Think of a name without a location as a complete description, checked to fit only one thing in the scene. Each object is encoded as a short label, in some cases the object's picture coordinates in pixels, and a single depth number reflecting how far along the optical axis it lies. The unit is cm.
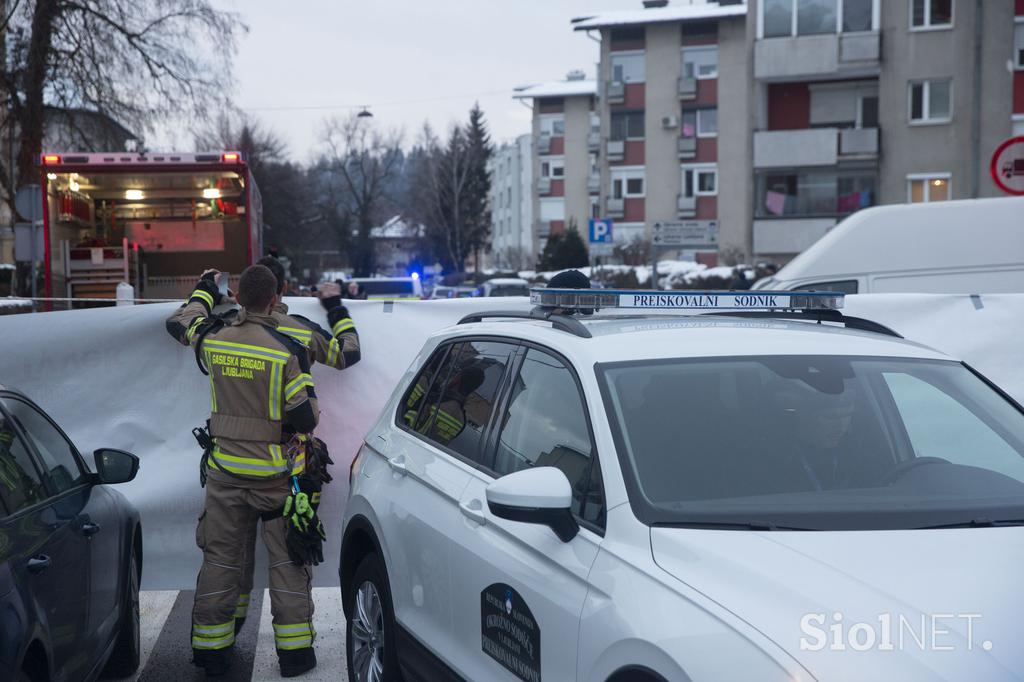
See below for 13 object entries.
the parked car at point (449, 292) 4136
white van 1071
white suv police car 265
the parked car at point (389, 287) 2517
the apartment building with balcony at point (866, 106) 3388
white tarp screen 698
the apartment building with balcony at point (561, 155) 7494
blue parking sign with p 2584
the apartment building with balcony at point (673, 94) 5584
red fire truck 1334
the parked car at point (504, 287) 3288
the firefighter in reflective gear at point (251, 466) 565
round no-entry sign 1098
